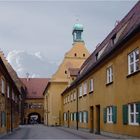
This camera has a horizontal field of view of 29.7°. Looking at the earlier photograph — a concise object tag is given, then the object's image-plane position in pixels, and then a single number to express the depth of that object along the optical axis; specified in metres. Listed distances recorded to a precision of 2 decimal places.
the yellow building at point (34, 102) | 65.71
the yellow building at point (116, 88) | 14.11
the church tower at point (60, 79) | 48.16
